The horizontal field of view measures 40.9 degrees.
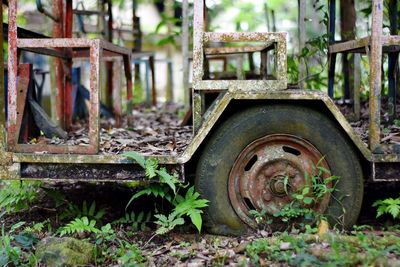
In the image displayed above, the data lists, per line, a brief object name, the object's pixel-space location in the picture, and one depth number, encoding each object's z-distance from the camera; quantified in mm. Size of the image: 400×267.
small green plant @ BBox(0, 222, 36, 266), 3338
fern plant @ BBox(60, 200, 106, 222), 4258
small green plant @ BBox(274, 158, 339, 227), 3572
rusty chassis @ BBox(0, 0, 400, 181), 3543
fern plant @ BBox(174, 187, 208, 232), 3509
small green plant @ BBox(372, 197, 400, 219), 3546
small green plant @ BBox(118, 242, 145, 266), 3232
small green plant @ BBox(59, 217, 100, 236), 3619
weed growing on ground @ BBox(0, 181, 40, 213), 4387
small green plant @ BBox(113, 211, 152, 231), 4102
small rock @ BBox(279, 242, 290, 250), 3244
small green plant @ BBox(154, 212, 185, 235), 3599
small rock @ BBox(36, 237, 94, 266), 3281
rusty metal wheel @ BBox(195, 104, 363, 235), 3629
